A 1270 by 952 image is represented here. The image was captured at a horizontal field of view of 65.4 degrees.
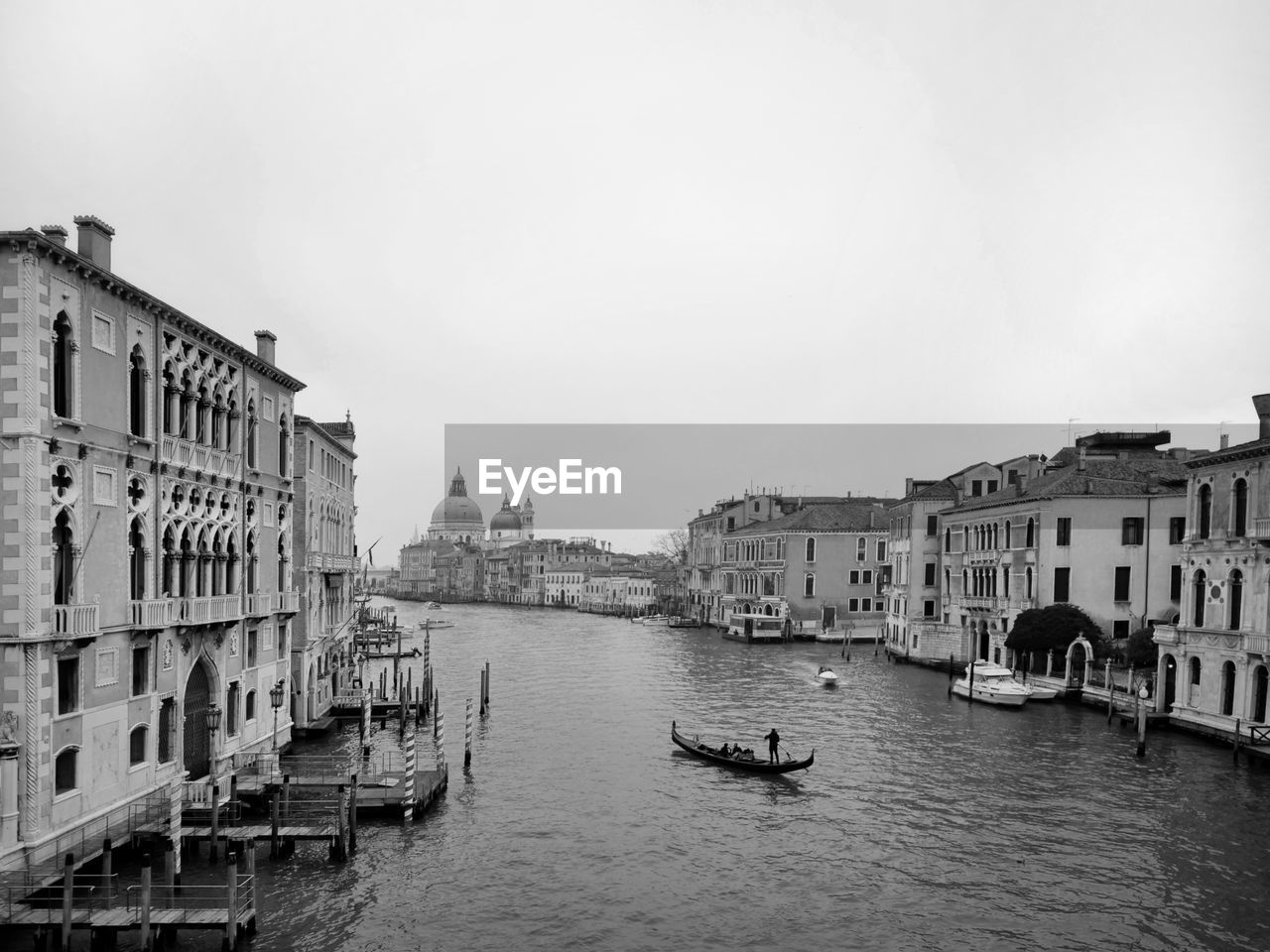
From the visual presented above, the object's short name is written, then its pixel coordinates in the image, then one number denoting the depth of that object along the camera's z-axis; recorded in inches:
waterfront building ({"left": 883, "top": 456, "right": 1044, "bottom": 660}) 2074.3
